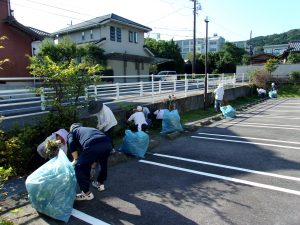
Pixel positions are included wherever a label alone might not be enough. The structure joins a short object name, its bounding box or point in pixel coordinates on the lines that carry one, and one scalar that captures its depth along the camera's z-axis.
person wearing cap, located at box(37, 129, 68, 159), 5.48
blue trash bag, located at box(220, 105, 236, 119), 13.96
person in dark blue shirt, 4.72
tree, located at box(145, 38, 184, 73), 41.34
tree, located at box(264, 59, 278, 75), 29.19
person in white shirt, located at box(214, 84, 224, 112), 15.30
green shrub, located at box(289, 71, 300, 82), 28.61
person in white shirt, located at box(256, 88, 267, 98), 24.38
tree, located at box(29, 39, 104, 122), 6.99
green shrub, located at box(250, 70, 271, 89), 26.08
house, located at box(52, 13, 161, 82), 26.82
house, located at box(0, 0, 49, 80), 16.64
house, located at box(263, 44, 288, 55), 98.09
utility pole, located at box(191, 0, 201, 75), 25.45
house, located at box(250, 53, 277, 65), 46.84
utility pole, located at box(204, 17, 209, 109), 15.97
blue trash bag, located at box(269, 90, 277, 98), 24.38
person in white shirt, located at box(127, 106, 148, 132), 8.41
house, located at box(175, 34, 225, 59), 98.25
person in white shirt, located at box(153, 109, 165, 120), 10.49
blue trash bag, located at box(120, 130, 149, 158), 7.32
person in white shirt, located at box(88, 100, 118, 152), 6.81
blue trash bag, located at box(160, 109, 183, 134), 9.94
